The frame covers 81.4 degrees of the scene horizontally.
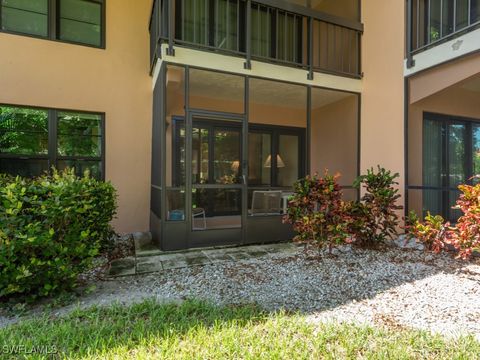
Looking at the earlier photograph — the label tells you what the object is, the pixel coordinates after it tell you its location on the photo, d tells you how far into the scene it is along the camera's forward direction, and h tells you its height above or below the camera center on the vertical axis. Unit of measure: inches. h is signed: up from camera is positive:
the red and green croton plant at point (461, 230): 140.6 -28.1
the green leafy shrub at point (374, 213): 177.5 -21.3
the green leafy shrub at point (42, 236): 100.0 -21.8
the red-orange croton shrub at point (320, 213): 160.7 -19.6
